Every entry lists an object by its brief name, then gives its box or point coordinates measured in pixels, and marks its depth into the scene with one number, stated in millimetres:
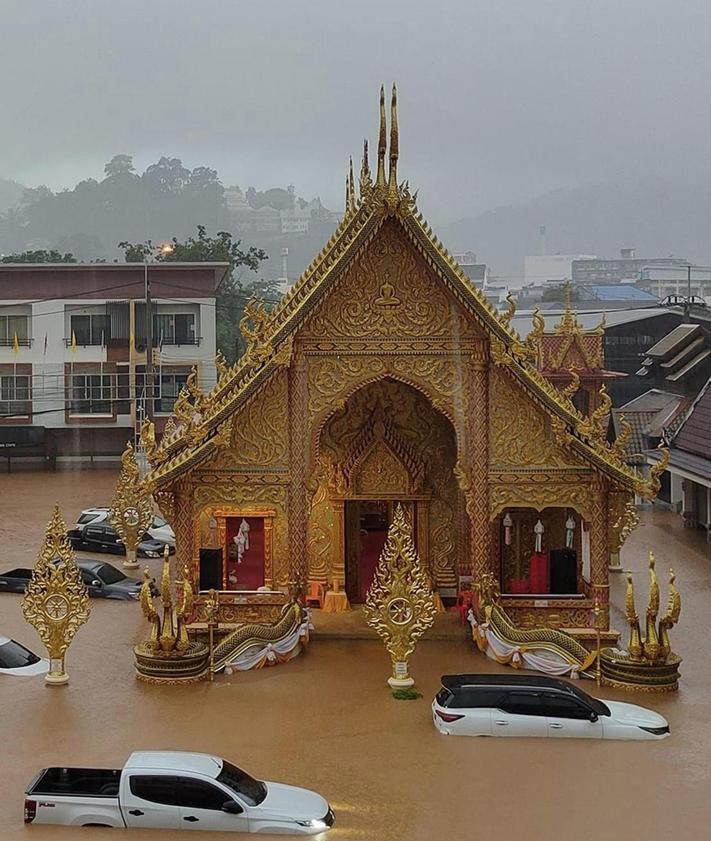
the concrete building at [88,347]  43438
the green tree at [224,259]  55031
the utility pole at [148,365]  38438
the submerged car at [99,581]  21922
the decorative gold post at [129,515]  24000
